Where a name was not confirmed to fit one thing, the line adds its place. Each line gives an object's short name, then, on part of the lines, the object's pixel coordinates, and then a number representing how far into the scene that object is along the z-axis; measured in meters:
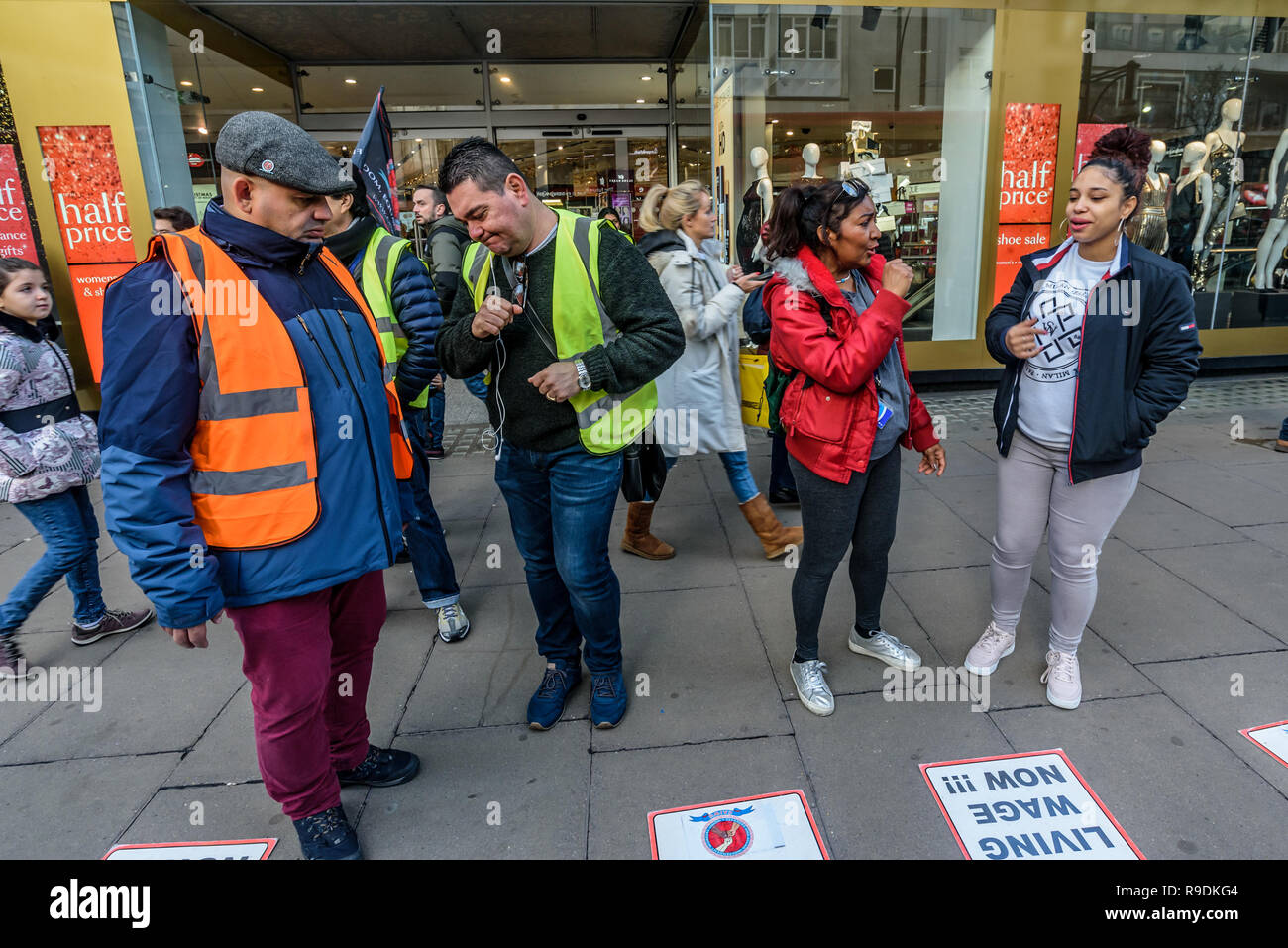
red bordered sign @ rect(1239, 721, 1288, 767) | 2.47
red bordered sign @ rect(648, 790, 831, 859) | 2.15
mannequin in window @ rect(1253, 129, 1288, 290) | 8.42
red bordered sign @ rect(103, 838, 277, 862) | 2.23
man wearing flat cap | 1.62
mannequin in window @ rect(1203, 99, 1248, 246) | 8.18
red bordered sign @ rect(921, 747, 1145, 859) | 2.11
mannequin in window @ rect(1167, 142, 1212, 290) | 8.25
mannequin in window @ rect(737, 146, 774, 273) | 7.67
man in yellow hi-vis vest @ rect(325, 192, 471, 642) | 2.93
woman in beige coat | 3.86
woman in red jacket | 2.38
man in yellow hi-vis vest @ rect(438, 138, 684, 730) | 2.19
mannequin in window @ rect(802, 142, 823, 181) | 7.92
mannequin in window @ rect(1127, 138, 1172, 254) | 7.55
